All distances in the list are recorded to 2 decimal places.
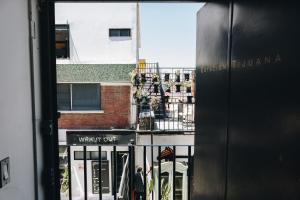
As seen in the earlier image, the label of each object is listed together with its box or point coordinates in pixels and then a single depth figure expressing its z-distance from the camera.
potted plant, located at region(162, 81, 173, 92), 8.57
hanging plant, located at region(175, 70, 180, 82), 8.10
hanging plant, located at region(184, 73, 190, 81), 7.60
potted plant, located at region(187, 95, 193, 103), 7.52
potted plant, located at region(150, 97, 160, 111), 8.88
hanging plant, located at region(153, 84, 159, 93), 8.89
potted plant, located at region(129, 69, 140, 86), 9.46
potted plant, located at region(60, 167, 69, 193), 6.79
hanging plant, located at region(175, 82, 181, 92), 8.09
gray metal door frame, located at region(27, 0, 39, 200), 1.83
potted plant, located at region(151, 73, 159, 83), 9.04
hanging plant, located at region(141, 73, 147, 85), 9.24
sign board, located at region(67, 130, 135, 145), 10.35
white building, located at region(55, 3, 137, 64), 10.27
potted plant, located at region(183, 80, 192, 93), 7.87
